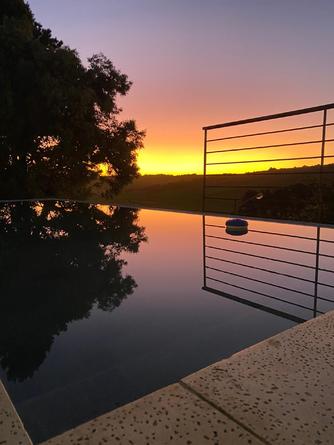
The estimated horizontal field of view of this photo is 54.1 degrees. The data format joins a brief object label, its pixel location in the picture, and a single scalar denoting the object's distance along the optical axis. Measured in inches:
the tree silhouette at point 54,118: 309.3
